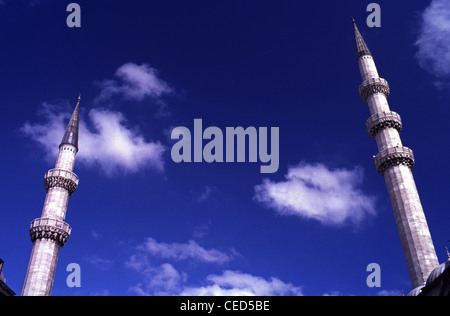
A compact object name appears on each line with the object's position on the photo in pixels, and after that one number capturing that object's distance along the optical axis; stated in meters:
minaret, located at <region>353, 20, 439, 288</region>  32.97
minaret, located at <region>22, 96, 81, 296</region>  36.22
